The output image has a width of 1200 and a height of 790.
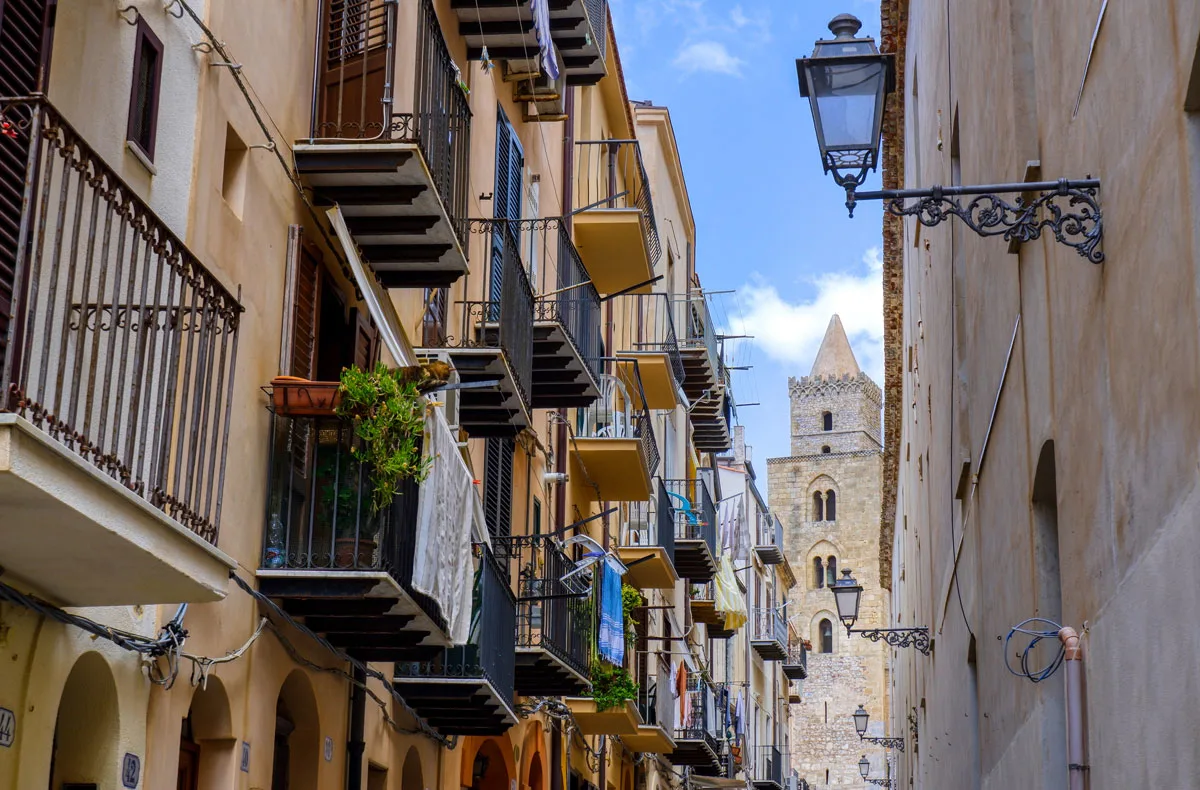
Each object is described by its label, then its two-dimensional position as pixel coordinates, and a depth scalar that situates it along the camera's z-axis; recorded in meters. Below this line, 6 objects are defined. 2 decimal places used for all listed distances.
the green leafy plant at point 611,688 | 21.17
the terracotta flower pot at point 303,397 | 10.68
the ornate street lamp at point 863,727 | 36.58
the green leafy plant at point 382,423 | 10.47
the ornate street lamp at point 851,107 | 8.05
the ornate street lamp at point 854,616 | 21.95
